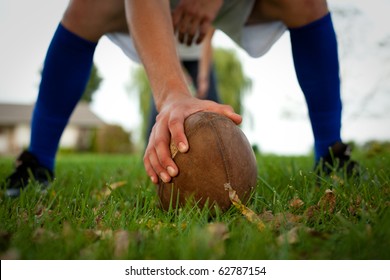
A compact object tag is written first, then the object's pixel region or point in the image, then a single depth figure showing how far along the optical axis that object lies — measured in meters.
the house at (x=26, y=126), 22.77
